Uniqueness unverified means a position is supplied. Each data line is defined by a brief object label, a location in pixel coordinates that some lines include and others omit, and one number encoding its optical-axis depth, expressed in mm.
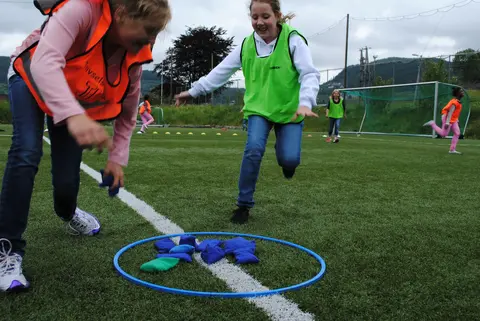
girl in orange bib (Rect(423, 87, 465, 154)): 13359
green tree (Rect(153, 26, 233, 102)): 66062
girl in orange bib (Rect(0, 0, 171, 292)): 2020
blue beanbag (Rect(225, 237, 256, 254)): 3102
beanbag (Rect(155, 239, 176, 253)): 3117
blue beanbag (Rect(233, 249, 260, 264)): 2909
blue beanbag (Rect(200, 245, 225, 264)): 2934
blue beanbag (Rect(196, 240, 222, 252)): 3127
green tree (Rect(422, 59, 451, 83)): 33031
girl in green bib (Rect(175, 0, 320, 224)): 4160
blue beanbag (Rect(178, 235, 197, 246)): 3211
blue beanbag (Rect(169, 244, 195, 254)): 3031
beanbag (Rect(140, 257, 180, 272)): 2748
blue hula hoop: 2332
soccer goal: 22172
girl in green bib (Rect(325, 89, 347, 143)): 17391
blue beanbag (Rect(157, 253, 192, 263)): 2912
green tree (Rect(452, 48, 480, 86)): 32594
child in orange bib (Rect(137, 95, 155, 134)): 22883
